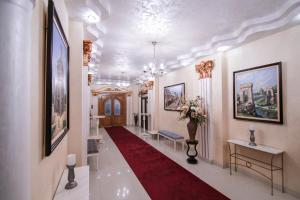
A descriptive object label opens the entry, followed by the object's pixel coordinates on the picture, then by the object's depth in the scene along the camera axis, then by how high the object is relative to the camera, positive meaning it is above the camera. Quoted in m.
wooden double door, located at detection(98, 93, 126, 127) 10.41 -0.50
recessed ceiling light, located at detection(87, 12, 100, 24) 2.25 +1.28
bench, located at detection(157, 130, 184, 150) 5.11 -1.21
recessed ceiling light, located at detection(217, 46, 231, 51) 3.65 +1.29
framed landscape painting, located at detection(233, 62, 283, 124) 2.88 +0.15
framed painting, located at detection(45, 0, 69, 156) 1.20 +0.19
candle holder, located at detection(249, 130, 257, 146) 3.13 -0.78
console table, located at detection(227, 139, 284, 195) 2.80 -1.28
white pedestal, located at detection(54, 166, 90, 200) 1.60 -0.99
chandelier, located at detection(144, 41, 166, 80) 3.74 +0.90
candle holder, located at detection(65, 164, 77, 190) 1.77 -0.90
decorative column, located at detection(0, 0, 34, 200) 0.62 +0.02
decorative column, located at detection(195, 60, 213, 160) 4.17 +0.11
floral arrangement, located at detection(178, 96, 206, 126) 4.08 -0.27
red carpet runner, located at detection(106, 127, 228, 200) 2.72 -1.66
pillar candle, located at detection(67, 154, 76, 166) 1.81 -0.70
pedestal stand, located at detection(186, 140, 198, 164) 4.15 -1.55
